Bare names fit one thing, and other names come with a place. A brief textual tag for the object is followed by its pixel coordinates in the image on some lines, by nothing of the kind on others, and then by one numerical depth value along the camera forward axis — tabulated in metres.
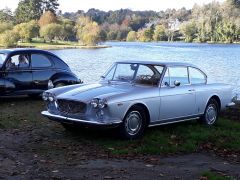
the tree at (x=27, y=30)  96.62
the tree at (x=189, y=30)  112.56
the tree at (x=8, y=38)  78.62
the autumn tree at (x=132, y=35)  139.29
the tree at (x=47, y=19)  120.81
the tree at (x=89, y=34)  101.56
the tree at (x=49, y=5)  144.86
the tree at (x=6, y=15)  136.75
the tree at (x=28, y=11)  139.88
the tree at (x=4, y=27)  93.91
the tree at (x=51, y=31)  107.12
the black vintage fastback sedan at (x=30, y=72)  13.09
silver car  8.63
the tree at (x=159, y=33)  124.75
